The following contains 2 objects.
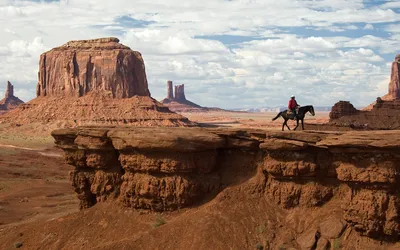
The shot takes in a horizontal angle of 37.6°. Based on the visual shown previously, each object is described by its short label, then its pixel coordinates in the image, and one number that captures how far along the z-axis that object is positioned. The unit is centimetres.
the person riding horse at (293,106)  2366
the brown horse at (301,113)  2375
